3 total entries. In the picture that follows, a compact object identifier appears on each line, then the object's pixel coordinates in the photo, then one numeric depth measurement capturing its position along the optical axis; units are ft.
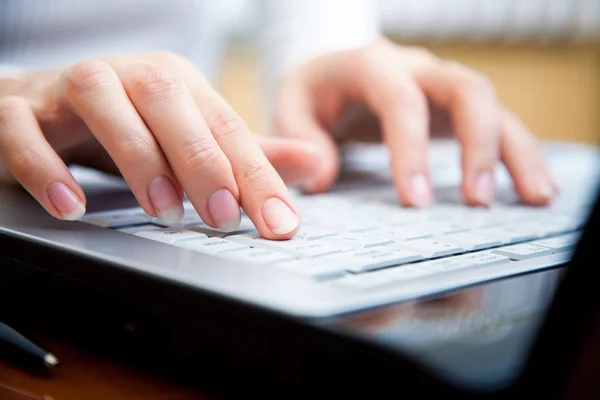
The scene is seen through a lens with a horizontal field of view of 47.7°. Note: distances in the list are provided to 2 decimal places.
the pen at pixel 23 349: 0.91
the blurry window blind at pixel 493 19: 5.60
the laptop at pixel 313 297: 0.65
